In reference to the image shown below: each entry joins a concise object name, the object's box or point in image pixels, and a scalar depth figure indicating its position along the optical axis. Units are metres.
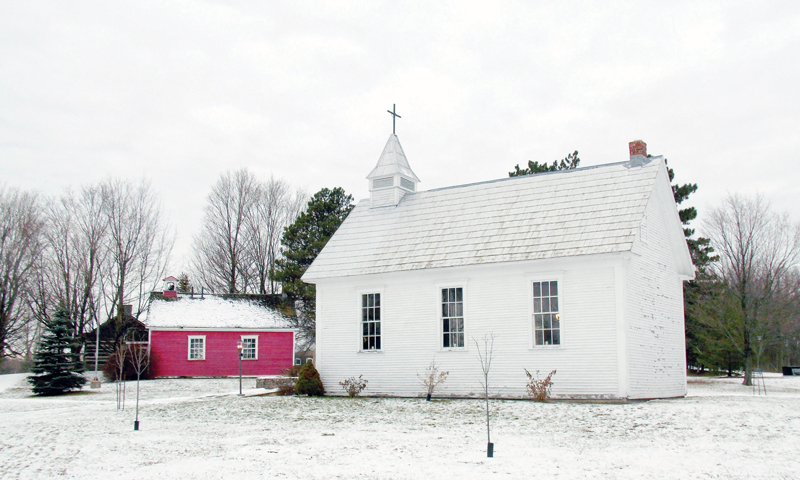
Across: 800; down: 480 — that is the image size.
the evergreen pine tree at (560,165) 34.41
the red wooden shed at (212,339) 35.53
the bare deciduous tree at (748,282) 27.67
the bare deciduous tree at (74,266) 41.78
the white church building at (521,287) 17.62
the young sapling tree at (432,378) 19.73
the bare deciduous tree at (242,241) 50.28
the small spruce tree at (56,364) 27.28
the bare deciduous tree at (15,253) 39.94
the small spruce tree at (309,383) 21.52
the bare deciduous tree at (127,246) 43.34
